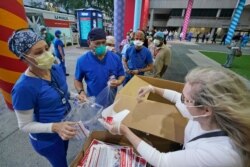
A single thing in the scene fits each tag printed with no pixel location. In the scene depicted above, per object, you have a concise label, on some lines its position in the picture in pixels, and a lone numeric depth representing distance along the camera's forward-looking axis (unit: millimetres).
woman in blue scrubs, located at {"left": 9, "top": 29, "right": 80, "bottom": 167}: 941
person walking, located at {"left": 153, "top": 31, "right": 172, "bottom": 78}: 3133
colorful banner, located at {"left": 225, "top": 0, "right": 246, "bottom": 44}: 16156
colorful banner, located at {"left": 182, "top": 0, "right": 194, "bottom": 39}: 19703
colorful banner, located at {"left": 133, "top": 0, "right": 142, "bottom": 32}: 8056
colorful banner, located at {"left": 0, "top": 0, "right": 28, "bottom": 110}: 2194
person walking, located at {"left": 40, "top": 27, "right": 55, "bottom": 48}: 5395
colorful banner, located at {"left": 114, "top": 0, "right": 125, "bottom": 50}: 5750
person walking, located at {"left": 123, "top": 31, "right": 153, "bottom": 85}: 2799
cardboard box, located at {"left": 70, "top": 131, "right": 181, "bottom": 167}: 942
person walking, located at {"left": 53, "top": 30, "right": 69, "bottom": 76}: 4594
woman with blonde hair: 618
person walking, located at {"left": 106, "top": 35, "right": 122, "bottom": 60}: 4091
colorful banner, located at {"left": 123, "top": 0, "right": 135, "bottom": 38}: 9148
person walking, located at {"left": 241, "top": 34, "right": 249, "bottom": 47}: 16398
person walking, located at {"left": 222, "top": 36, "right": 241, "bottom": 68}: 6827
